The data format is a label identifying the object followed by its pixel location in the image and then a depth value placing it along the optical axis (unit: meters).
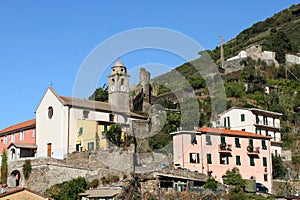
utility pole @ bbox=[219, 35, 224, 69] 88.62
